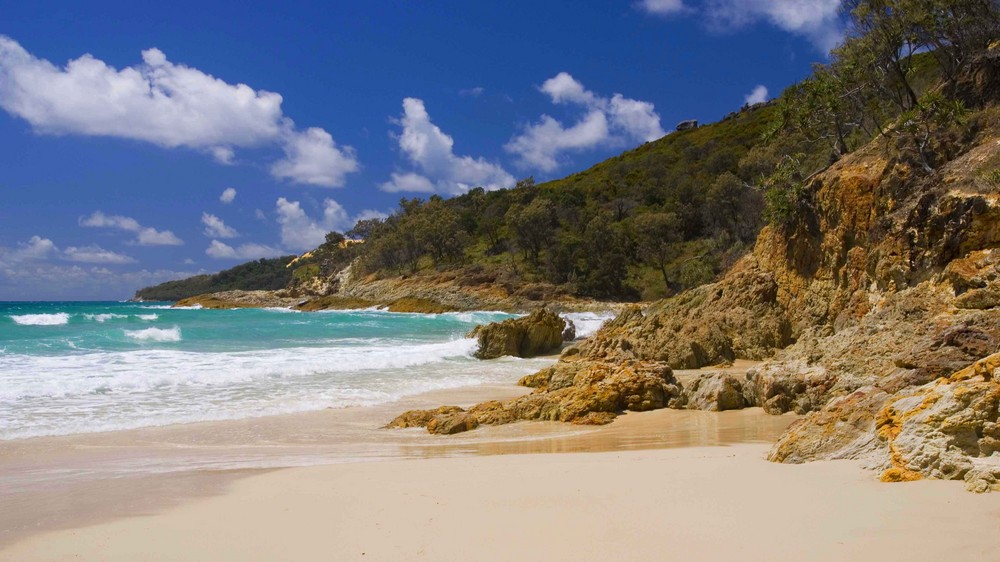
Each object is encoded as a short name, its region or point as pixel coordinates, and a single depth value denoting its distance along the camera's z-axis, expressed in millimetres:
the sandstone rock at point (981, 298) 7881
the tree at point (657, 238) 53531
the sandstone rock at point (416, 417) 9852
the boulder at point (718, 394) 9414
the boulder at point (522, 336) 21688
